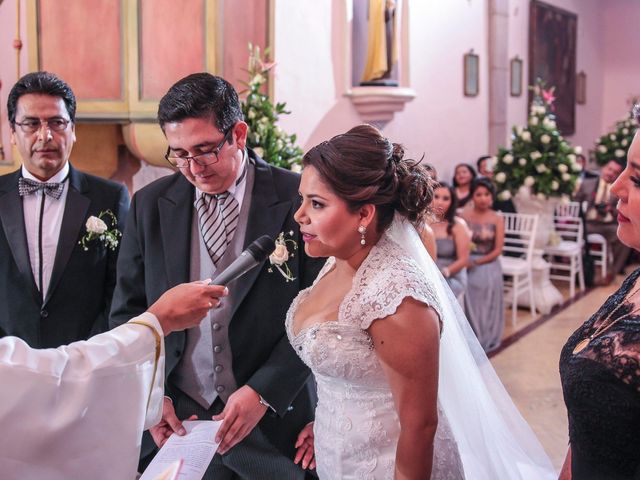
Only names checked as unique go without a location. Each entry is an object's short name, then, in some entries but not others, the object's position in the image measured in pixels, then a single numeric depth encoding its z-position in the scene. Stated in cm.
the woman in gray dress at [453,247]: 582
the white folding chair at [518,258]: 708
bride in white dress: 170
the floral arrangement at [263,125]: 416
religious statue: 652
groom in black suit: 216
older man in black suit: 267
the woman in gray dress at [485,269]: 623
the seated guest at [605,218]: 899
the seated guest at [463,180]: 735
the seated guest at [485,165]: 845
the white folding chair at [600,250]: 891
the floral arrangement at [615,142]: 970
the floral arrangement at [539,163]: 757
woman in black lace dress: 140
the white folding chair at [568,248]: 805
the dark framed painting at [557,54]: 1040
